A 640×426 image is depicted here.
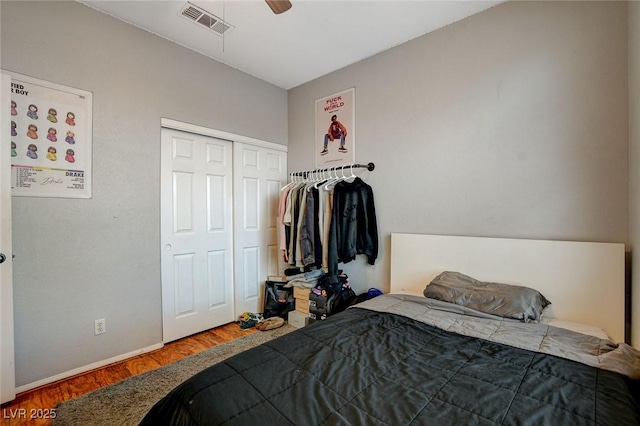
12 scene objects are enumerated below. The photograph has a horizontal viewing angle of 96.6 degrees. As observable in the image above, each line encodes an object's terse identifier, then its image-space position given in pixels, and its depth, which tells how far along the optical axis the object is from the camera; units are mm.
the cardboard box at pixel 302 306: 2989
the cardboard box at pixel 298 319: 2911
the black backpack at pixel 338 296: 2740
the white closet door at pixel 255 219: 3193
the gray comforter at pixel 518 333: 1197
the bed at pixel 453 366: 913
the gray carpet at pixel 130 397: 1660
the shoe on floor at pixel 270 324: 2900
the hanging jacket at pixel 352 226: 2729
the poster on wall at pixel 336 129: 3045
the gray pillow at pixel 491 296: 1706
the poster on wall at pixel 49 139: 1908
